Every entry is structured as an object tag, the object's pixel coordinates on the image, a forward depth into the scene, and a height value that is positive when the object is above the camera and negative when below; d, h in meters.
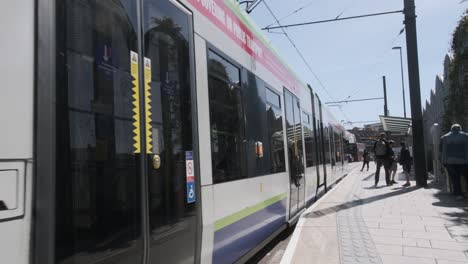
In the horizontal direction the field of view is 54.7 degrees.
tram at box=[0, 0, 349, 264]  1.92 +0.21
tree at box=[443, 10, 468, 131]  11.80 +2.23
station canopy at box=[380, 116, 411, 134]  22.56 +1.99
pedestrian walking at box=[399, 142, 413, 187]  14.72 +0.01
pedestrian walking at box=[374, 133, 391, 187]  14.78 +0.23
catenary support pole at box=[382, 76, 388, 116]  42.07 +5.31
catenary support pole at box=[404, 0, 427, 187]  14.63 +2.29
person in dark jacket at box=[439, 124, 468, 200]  10.12 +0.09
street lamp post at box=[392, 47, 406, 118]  37.19 +6.78
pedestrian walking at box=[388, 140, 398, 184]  14.92 -0.01
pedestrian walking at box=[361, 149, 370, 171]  29.89 +0.32
